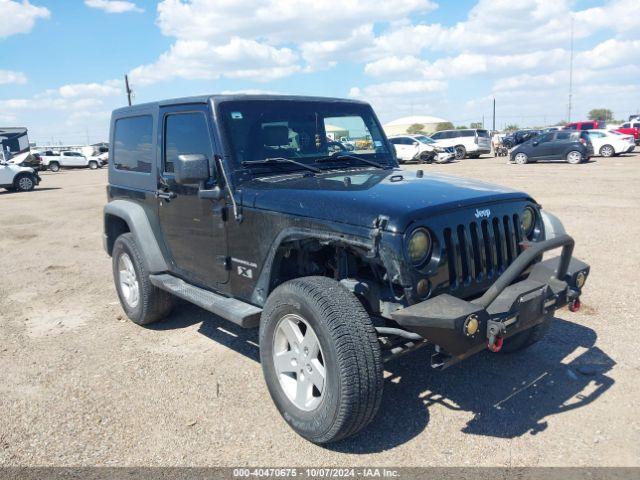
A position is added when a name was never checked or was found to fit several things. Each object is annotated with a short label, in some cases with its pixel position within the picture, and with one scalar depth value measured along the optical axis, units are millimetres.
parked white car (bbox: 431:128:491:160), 30156
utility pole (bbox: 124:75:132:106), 34831
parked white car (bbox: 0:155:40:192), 21078
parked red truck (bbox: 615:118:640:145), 32125
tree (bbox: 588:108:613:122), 86562
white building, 82381
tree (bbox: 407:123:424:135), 75694
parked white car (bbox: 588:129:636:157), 26172
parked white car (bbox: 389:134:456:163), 27000
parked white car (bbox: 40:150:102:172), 39816
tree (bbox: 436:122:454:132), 80638
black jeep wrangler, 2988
